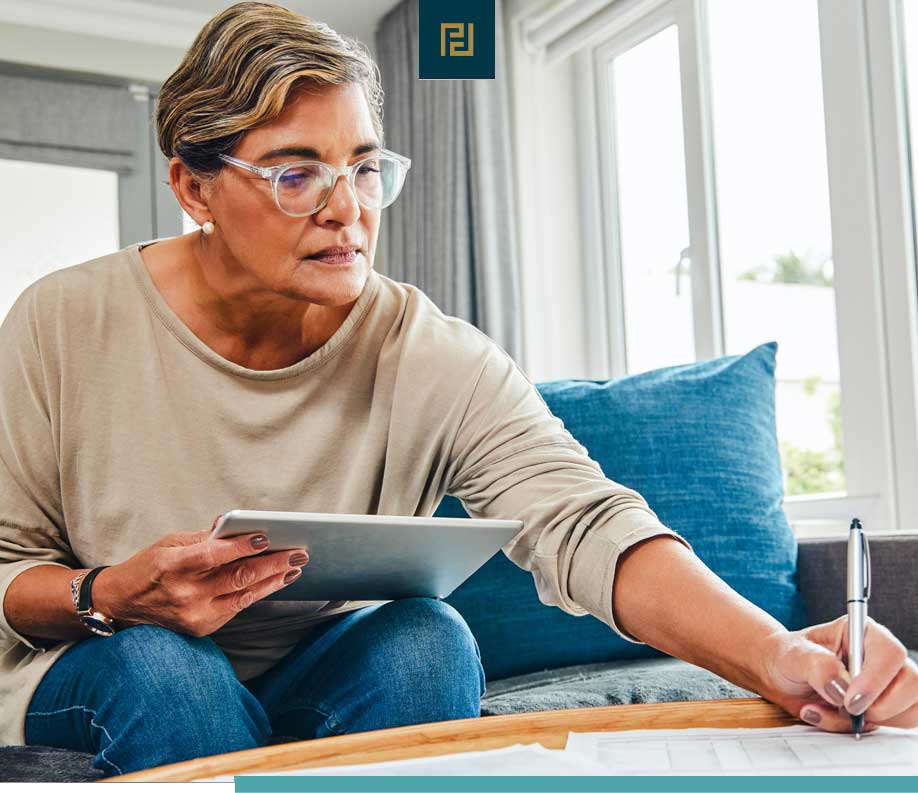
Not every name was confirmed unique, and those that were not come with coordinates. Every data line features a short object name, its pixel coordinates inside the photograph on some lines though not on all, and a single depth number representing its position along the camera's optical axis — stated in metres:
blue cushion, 1.56
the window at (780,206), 2.09
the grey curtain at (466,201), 2.95
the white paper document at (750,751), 0.57
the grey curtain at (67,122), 3.26
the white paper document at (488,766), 0.57
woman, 0.95
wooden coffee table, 0.62
